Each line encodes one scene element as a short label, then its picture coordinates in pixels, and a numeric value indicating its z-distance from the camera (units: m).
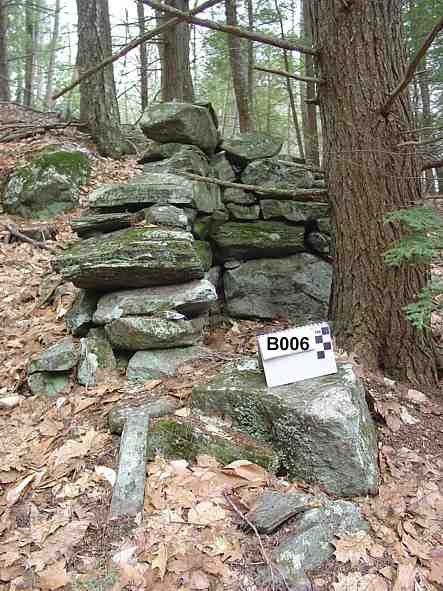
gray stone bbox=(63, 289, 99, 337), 3.81
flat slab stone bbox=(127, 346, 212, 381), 3.33
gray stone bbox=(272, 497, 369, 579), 1.99
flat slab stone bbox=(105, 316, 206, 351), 3.41
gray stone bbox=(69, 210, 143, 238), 4.12
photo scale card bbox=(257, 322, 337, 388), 2.73
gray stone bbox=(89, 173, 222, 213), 4.27
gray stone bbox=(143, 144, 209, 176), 4.86
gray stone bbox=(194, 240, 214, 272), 4.84
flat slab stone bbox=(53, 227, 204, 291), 3.58
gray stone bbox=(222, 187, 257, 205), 5.30
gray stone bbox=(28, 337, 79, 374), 3.44
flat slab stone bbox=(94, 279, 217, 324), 3.58
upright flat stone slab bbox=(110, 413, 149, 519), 2.21
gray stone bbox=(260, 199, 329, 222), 5.27
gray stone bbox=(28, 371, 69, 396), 3.38
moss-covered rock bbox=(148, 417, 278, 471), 2.52
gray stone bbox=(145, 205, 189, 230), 4.06
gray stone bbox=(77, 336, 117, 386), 3.36
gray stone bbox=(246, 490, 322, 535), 2.08
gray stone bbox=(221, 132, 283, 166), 5.39
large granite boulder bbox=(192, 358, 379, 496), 2.37
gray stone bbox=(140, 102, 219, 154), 4.94
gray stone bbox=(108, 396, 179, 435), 2.75
